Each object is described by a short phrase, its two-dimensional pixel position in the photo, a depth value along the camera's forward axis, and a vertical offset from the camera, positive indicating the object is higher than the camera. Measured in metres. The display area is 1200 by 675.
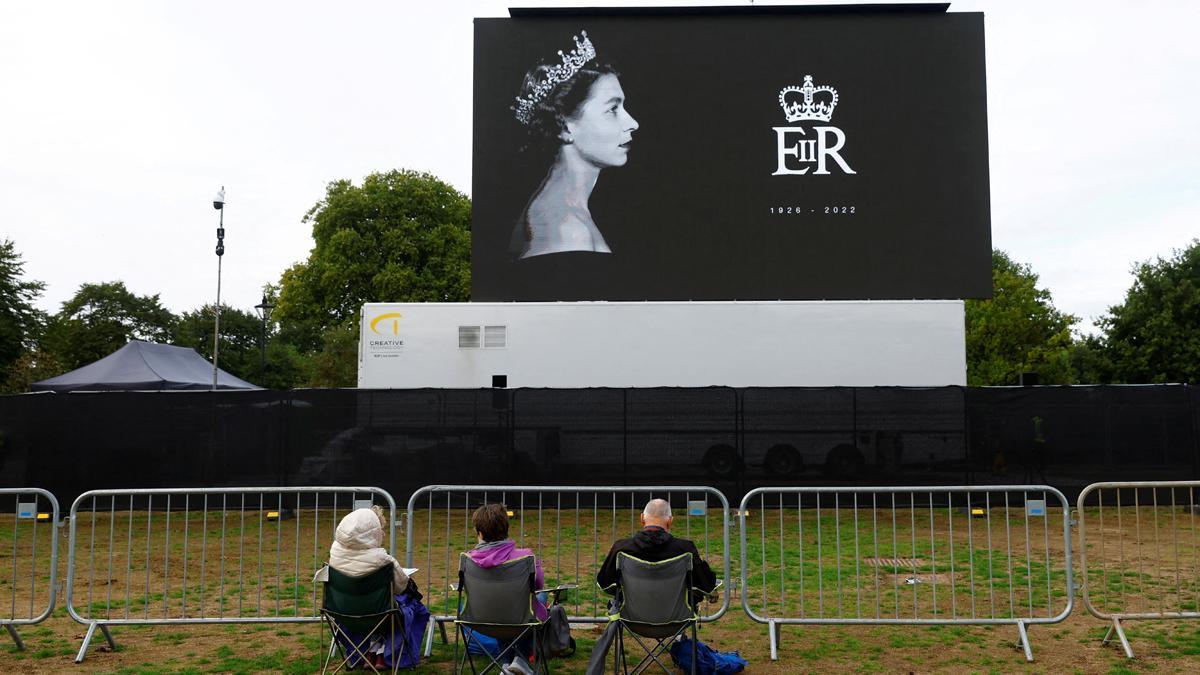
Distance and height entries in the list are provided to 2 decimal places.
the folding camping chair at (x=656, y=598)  5.37 -1.13
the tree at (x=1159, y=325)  32.94 +2.60
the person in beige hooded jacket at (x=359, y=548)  5.41 -0.86
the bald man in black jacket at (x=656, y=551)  5.43 -0.88
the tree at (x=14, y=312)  29.42 +2.74
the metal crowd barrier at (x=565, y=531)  6.86 -1.59
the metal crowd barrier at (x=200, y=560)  7.18 -1.68
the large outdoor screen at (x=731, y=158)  14.93 +3.80
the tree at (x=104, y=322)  48.19 +4.33
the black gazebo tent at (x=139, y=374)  19.16 +0.49
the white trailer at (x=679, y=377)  13.13 +0.30
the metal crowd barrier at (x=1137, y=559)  6.48 -1.58
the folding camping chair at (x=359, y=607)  5.45 -1.21
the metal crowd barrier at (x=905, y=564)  6.78 -1.59
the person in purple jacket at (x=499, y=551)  5.41 -0.88
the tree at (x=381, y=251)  38.06 +5.96
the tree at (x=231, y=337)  59.91 +4.03
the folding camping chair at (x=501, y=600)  5.34 -1.14
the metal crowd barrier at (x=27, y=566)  6.43 -1.72
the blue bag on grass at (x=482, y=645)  5.54 -1.48
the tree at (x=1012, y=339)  42.66 +2.71
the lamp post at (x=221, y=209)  23.55 +4.66
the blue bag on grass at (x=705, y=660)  5.68 -1.58
